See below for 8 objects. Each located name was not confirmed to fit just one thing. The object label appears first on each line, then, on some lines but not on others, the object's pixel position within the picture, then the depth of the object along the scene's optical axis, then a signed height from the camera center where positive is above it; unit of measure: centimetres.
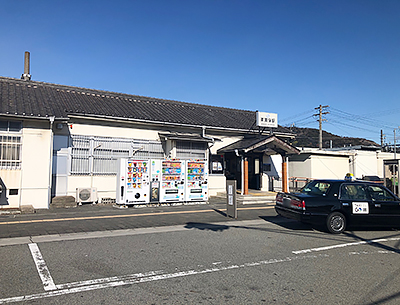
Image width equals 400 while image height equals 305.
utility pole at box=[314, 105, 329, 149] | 3662 +696
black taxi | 902 -85
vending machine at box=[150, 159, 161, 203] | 1439 -27
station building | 1288 +168
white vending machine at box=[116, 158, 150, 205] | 1375 -31
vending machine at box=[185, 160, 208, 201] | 1519 -27
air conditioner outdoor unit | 1402 -93
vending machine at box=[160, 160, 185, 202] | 1461 -31
